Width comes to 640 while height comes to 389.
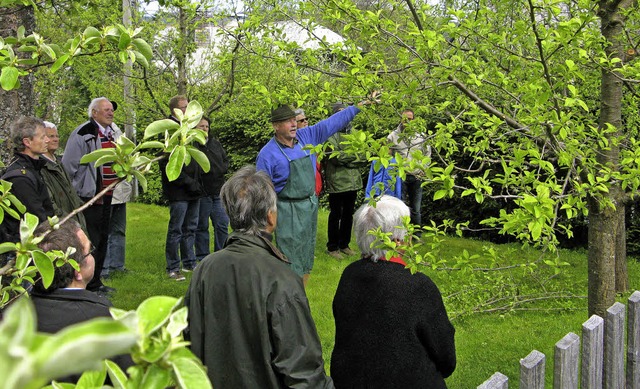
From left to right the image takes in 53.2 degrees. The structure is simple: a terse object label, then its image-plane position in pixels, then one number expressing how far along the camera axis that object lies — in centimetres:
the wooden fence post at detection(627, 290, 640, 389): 316
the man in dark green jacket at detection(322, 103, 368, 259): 859
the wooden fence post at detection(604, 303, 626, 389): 296
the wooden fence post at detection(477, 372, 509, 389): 208
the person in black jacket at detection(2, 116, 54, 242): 471
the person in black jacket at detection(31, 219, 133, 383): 256
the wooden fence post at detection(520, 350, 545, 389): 228
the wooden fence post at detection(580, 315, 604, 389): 273
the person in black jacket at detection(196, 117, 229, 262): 766
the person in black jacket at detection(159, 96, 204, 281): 718
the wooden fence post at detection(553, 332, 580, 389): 250
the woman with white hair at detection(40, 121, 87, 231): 518
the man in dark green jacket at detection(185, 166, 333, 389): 264
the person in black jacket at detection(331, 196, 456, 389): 280
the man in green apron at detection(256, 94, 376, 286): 550
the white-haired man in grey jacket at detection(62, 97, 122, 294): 623
